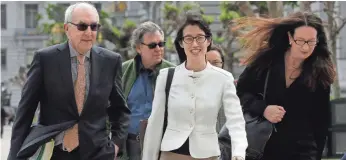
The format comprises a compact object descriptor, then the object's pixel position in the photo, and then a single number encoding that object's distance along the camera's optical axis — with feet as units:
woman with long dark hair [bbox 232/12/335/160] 21.48
